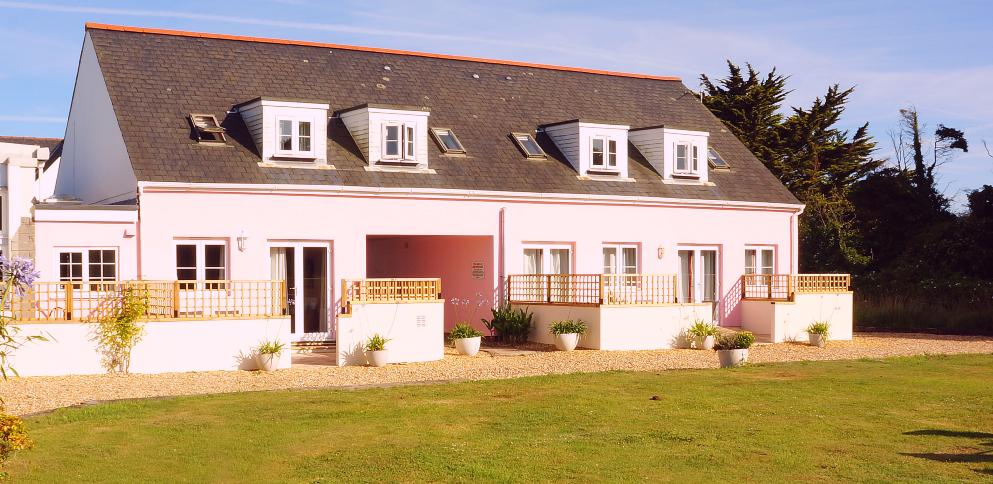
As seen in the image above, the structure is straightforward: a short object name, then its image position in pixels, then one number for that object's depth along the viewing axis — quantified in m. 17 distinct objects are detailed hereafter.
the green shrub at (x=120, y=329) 17.16
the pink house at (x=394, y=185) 20.73
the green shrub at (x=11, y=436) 8.57
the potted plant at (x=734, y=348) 18.50
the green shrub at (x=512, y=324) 22.91
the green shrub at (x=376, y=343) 18.98
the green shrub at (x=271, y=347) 18.05
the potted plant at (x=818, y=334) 23.78
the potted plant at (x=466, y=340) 20.58
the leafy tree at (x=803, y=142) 42.28
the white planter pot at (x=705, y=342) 22.33
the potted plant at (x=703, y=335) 22.33
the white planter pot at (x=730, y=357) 18.48
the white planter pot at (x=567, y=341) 21.52
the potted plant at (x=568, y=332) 21.53
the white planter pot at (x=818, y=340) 23.78
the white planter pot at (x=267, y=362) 17.98
